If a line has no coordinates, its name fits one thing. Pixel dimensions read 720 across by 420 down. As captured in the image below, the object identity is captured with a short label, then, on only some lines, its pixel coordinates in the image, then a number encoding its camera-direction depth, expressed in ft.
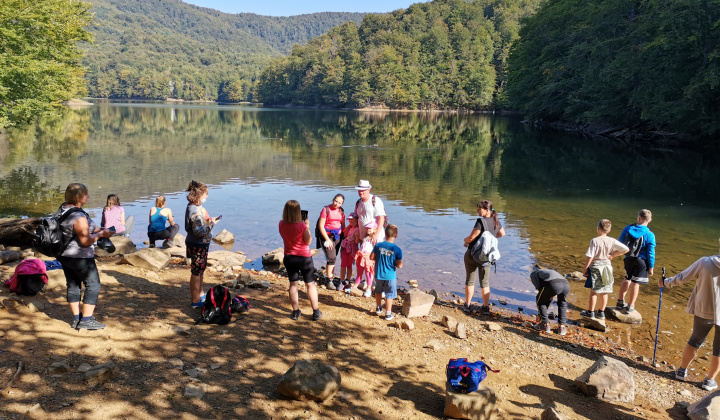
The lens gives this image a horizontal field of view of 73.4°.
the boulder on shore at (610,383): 18.85
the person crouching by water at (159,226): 40.27
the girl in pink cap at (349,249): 29.96
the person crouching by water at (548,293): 26.03
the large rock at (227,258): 35.90
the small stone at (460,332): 23.87
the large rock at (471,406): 16.12
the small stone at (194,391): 15.99
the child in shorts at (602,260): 27.68
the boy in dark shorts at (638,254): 29.12
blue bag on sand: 16.62
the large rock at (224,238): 44.52
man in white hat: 28.45
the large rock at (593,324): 27.81
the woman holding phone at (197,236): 23.02
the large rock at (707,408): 16.85
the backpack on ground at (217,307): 22.00
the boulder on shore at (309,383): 16.16
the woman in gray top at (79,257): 19.01
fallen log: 35.50
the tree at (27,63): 56.29
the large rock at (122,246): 36.47
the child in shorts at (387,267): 24.64
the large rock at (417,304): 25.95
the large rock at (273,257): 37.47
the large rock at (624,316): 28.99
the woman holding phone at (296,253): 22.77
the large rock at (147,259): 31.12
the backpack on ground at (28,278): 22.53
